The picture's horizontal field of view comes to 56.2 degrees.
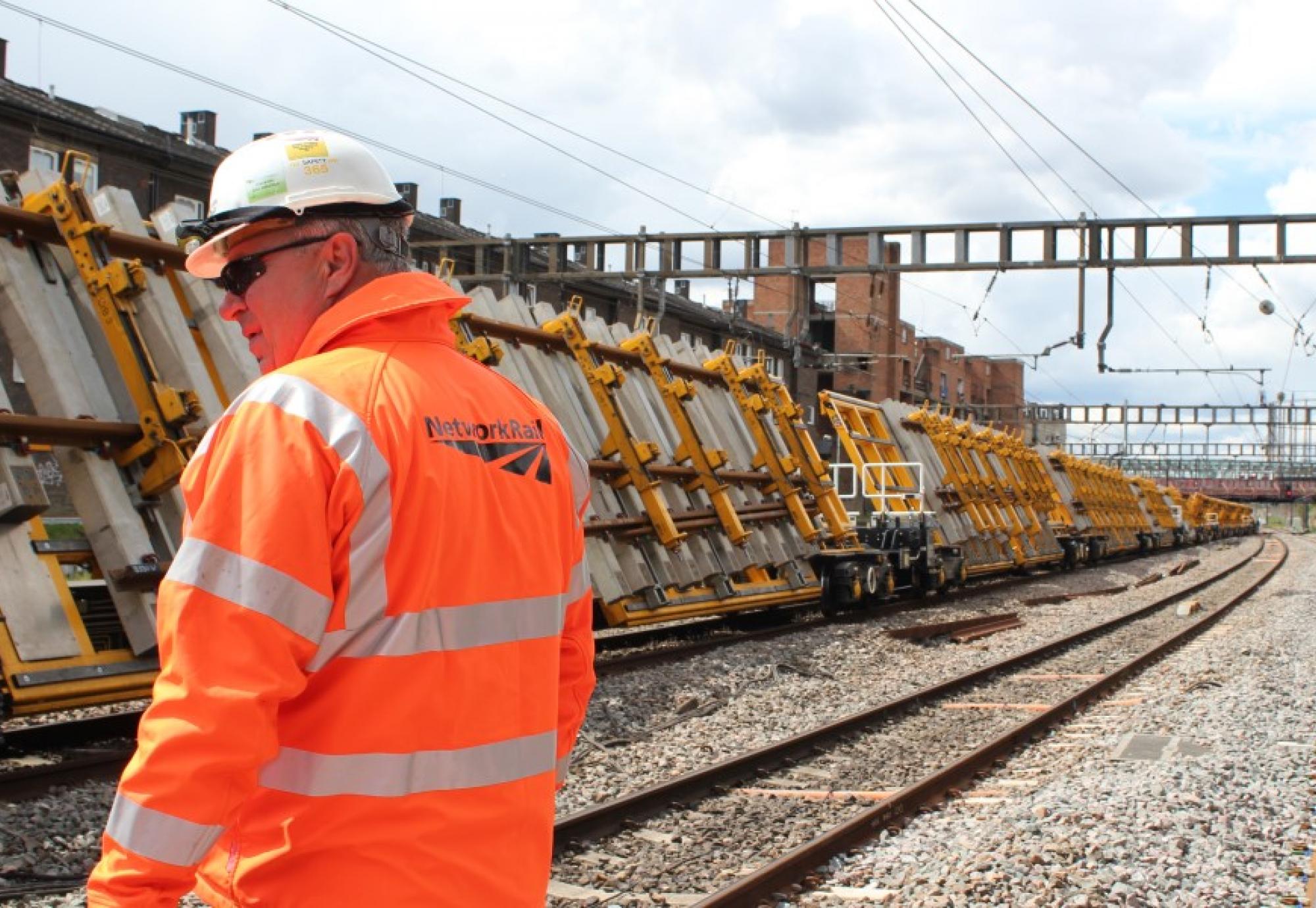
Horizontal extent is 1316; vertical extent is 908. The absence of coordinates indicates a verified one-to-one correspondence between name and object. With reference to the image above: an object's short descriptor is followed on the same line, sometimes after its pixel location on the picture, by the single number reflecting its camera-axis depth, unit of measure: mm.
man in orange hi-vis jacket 1617
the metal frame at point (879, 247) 21156
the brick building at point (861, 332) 61688
